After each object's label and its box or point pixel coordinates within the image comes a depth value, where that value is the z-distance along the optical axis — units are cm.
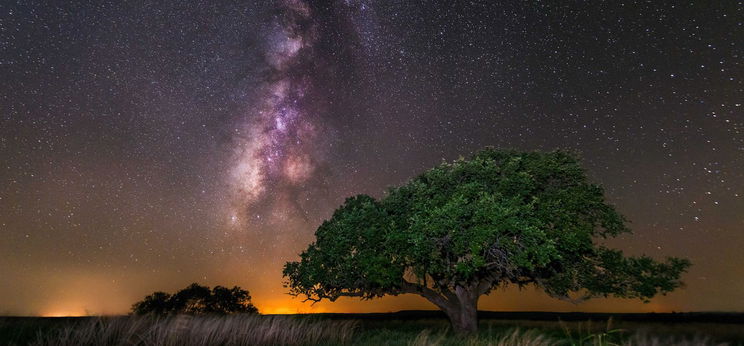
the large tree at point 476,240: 1620
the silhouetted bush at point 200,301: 4666
